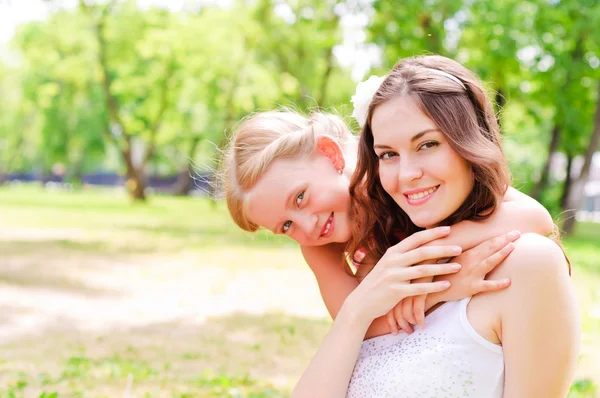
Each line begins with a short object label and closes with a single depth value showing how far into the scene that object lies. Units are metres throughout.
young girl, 2.45
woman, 1.67
